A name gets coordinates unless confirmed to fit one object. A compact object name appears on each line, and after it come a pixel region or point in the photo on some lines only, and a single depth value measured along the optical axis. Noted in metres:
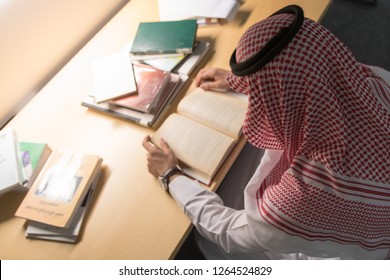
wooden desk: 0.92
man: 0.61
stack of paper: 1.32
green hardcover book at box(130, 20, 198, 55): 1.23
